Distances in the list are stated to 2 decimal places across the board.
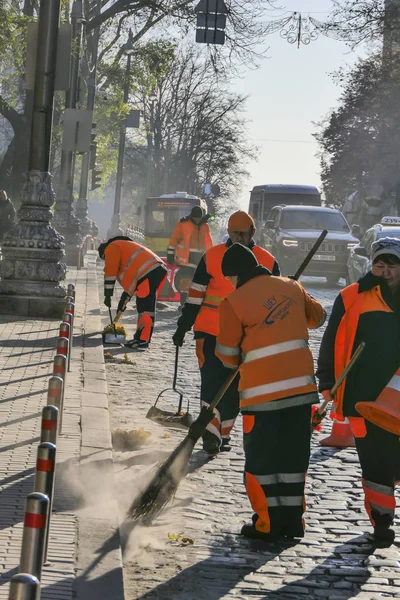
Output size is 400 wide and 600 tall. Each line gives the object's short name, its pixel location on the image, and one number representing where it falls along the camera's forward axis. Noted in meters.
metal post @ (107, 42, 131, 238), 55.75
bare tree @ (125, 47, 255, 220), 77.69
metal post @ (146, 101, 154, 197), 74.69
